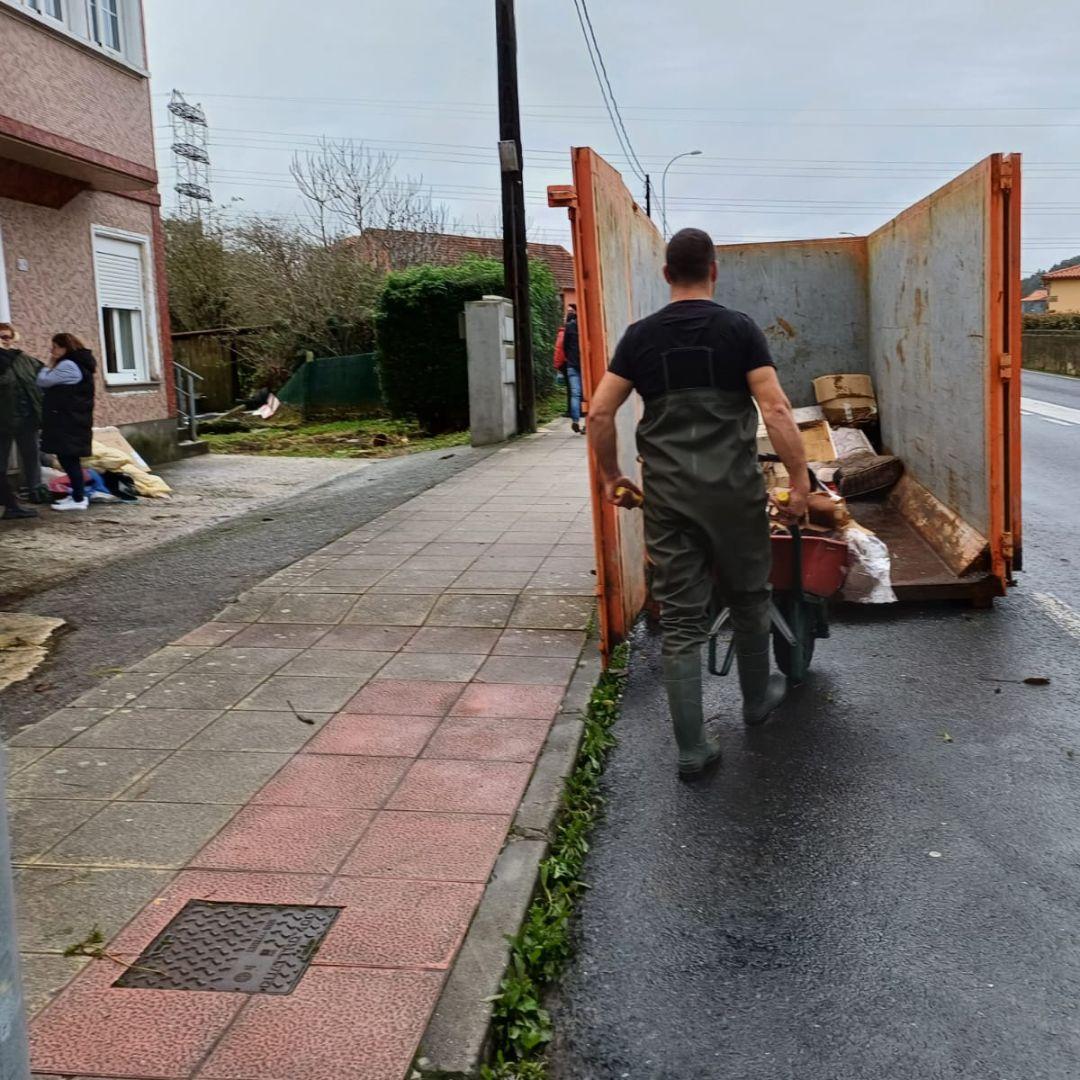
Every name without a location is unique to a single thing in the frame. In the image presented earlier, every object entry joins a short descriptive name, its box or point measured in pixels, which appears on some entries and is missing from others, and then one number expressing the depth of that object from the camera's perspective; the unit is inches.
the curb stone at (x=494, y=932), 106.7
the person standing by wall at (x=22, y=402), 415.5
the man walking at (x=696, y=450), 166.4
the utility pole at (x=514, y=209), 671.8
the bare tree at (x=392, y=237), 1112.8
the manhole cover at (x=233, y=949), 118.8
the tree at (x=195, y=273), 1125.1
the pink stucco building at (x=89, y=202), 467.5
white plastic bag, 237.5
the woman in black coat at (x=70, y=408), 430.3
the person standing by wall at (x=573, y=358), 647.1
